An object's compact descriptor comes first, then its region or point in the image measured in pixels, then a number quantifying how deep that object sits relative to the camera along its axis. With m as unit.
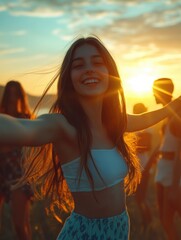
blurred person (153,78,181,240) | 2.56
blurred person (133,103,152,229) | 3.49
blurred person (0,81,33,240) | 2.65
